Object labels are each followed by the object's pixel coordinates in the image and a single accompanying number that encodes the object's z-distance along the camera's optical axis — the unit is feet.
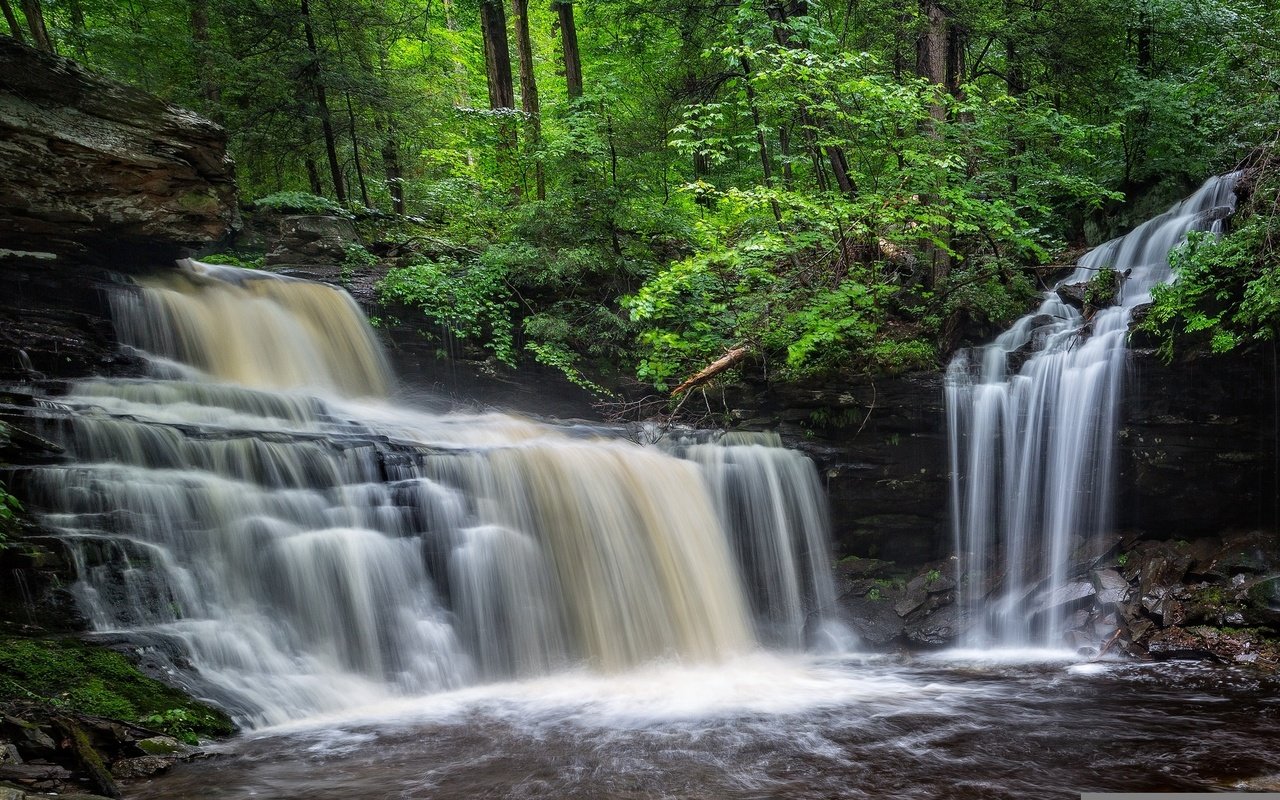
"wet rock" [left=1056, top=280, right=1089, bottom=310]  33.62
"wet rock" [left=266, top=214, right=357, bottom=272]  39.32
